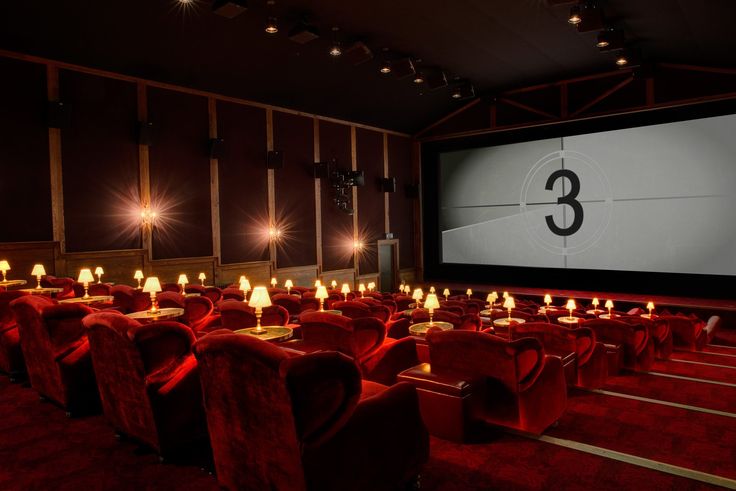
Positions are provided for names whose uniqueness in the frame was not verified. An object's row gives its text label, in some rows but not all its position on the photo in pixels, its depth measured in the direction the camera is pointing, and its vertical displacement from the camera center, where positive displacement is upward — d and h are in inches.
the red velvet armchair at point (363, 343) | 148.3 -28.8
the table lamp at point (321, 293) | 213.9 -18.6
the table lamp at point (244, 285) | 226.1 -15.0
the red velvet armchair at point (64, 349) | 126.6 -23.5
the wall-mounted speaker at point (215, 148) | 396.8 +82.2
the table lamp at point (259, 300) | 140.6 -13.7
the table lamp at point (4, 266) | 255.5 -3.7
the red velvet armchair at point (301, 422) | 71.8 -27.3
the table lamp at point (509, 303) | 189.2 -22.4
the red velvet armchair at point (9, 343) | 166.2 -27.7
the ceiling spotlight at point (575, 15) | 284.3 +127.3
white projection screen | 399.5 +36.4
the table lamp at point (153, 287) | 173.9 -11.5
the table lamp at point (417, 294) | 235.4 -22.3
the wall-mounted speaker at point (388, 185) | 540.4 +66.5
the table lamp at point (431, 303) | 175.0 -19.7
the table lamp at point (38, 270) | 246.8 -6.0
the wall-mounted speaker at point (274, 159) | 437.4 +79.2
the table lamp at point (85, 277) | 201.3 -8.3
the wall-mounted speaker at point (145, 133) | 354.9 +85.8
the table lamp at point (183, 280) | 286.0 -15.4
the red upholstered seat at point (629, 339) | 186.7 -37.2
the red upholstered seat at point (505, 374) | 112.0 -30.1
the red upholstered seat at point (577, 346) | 155.5 -32.3
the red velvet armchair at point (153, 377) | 98.7 -24.9
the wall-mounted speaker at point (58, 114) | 312.2 +88.6
